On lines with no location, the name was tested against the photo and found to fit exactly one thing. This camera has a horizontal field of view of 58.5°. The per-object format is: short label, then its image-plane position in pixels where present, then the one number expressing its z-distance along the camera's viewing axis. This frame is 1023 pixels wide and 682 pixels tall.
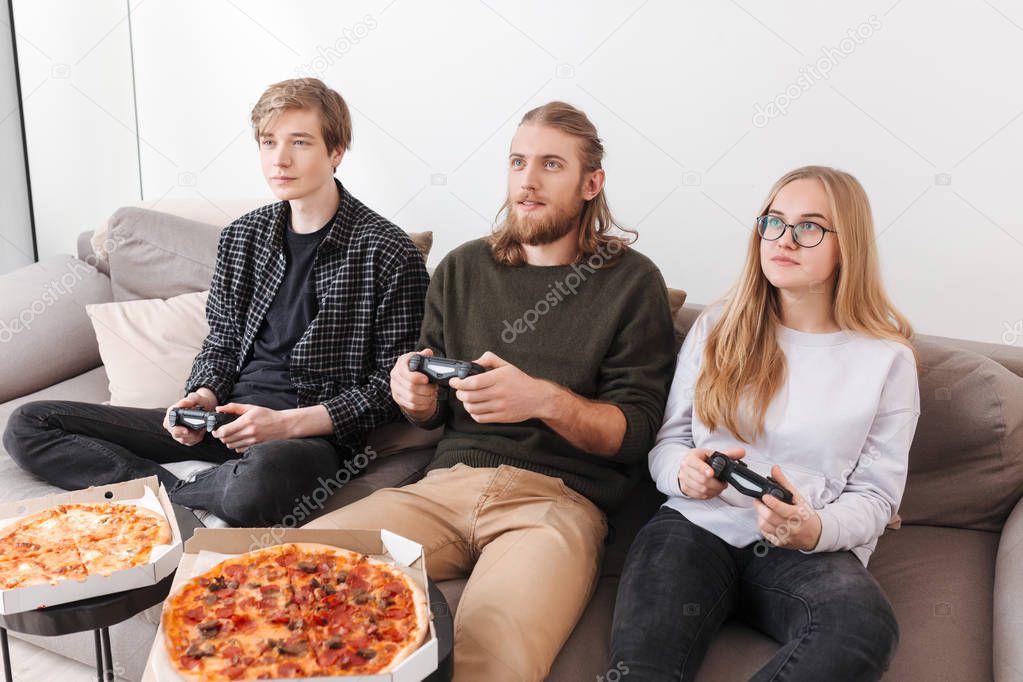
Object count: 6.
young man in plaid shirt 1.99
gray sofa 1.54
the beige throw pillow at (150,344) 2.32
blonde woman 1.48
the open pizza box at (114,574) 1.28
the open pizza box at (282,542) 1.36
